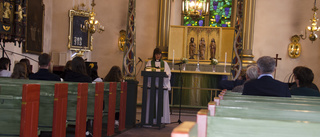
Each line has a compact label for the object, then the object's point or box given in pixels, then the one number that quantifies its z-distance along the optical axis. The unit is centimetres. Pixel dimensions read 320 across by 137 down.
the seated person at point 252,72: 508
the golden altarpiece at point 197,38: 1216
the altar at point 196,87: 1127
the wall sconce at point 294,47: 1243
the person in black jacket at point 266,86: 398
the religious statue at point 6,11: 744
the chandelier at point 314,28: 1091
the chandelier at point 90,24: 1118
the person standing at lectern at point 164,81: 758
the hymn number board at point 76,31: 1249
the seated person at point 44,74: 508
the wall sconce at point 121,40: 1333
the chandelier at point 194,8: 1083
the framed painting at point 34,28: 1050
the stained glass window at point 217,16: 1350
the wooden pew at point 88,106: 389
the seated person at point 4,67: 649
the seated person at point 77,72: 558
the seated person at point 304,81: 490
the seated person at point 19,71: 544
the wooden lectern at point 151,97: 722
